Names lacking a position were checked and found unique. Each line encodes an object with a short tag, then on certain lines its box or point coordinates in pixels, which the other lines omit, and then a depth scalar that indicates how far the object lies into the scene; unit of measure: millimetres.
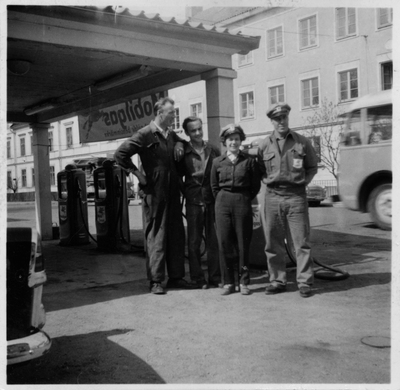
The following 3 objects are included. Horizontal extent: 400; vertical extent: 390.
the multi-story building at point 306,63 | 22172
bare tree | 21781
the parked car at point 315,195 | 20312
